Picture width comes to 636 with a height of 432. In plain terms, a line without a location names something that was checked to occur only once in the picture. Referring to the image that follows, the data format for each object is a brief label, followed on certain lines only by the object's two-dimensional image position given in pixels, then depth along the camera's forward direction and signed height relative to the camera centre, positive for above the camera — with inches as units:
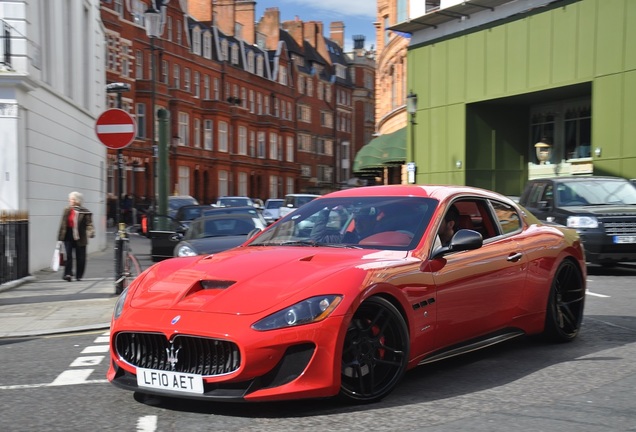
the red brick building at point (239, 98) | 2166.6 +332.9
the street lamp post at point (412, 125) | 1299.2 +116.1
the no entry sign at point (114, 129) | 497.0 +38.7
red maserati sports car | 184.2 -25.6
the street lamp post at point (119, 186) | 518.9 +5.8
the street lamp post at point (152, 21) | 823.1 +170.5
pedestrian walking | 568.1 -22.9
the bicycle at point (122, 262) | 480.1 -38.3
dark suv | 557.9 -9.2
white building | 630.5 +71.4
